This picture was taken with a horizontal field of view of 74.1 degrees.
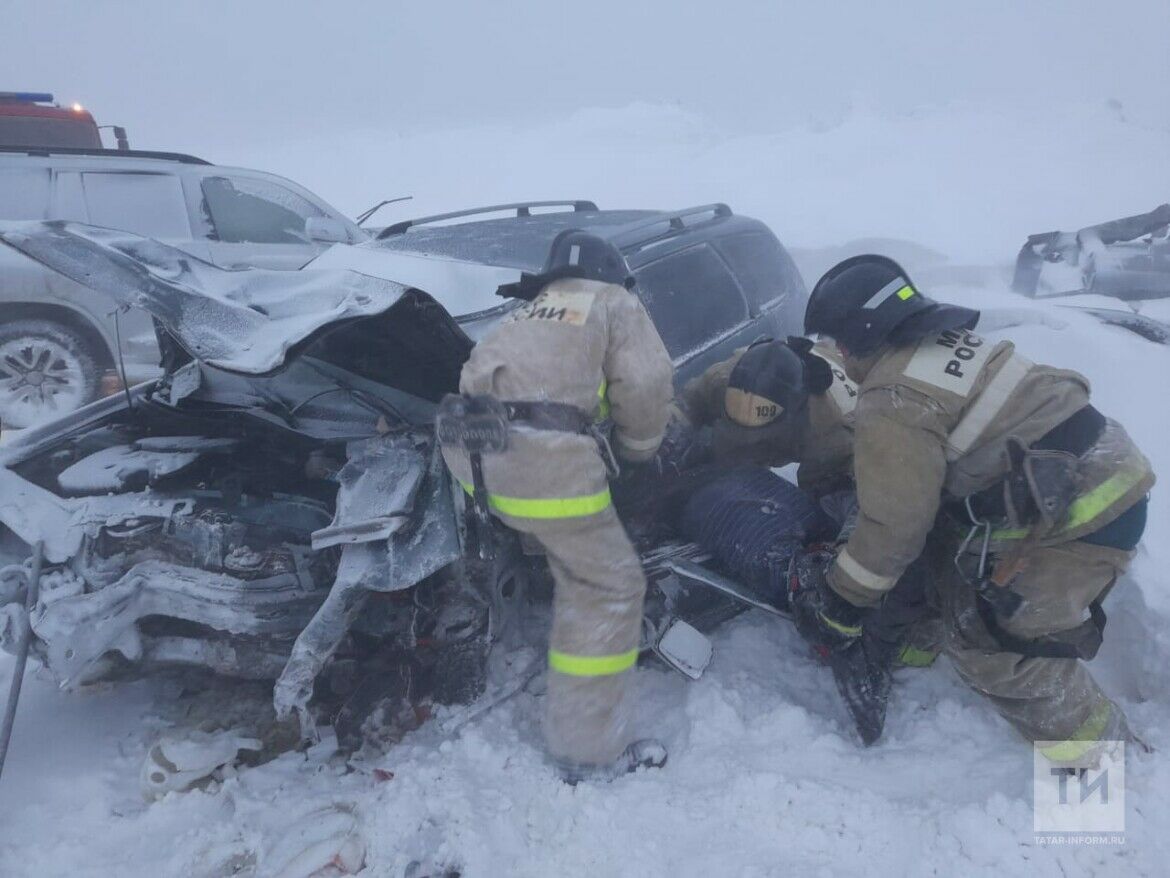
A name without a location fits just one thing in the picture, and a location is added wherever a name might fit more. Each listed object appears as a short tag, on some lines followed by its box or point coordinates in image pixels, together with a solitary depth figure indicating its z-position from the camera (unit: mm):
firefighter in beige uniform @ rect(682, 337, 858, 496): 2908
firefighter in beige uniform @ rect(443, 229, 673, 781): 2311
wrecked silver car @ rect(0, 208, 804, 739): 2307
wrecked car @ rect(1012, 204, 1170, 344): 7082
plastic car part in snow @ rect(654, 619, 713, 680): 2672
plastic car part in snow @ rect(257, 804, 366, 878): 2150
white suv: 5375
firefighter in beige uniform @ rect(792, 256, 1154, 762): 2234
